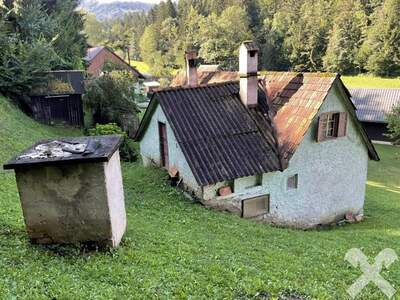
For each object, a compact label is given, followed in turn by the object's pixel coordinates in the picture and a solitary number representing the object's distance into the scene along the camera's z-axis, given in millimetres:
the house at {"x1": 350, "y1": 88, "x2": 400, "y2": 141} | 35344
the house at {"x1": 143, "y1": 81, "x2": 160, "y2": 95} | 55825
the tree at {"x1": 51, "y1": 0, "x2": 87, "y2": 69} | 31953
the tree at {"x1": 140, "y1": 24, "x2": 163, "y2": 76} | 88375
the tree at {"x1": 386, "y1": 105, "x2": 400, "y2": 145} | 30428
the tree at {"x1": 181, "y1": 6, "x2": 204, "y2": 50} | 83500
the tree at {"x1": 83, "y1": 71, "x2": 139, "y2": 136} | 24734
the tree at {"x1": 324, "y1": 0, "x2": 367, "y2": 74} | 68000
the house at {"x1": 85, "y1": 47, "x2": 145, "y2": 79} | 49938
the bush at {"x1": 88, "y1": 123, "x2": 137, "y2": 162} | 20019
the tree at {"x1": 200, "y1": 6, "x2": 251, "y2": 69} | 75812
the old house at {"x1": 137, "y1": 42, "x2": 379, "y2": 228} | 12148
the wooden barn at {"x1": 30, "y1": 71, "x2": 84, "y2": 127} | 24188
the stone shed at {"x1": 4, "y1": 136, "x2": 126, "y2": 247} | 6582
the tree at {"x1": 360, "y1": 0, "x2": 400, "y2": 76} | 62469
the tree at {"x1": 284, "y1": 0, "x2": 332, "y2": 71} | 73812
